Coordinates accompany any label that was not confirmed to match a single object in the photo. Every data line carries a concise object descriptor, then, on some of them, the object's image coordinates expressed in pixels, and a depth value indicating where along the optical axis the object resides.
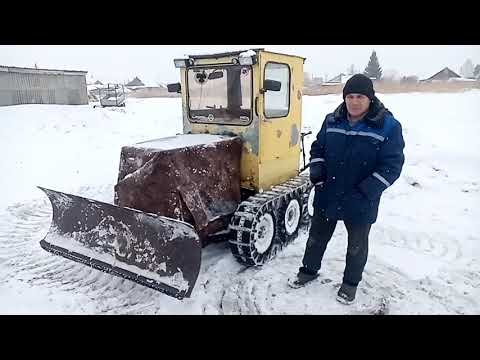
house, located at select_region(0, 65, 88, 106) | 16.50
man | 3.40
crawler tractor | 3.79
